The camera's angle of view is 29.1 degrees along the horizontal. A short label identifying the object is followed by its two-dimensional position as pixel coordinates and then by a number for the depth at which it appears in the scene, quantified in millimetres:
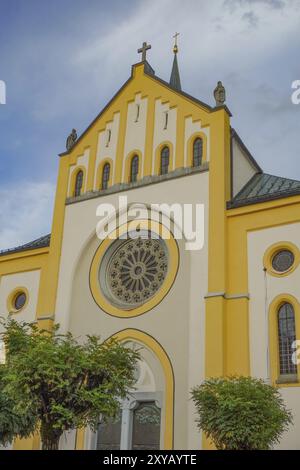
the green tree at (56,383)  16594
